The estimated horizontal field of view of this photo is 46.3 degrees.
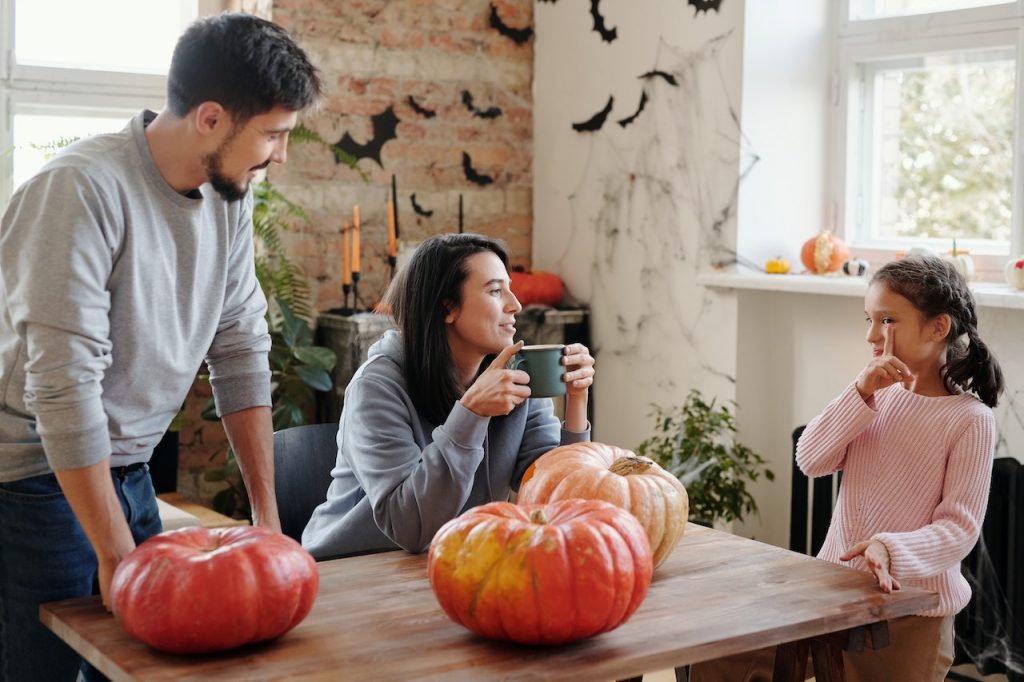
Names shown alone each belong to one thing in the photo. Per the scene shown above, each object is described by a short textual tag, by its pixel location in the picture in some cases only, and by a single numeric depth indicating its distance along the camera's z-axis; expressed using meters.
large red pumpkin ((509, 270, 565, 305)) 4.09
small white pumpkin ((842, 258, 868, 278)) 3.28
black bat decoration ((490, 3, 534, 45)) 4.28
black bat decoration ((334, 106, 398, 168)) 4.05
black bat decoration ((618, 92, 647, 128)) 3.87
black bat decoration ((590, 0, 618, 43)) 3.98
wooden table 1.31
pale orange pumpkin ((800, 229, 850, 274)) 3.39
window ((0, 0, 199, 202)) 3.78
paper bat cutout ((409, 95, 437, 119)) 4.15
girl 2.02
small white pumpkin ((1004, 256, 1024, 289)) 2.86
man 1.45
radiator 2.79
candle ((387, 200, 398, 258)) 3.96
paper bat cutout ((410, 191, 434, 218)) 4.18
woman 1.84
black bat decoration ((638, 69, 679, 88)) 3.75
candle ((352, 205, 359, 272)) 3.78
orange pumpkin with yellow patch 1.34
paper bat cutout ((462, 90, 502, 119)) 4.25
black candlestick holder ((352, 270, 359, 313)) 3.78
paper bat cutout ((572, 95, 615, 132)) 4.03
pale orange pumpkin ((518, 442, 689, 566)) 1.66
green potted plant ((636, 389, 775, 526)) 3.35
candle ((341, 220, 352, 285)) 3.87
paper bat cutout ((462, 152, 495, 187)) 4.27
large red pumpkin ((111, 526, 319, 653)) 1.30
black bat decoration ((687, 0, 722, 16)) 3.56
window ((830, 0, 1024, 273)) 3.18
